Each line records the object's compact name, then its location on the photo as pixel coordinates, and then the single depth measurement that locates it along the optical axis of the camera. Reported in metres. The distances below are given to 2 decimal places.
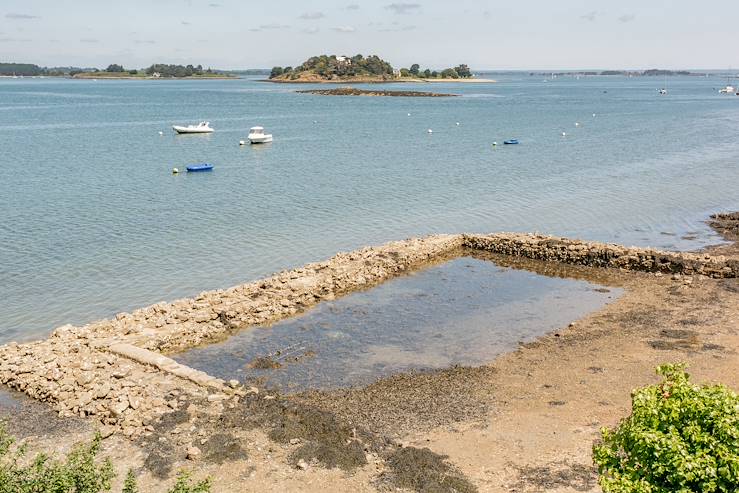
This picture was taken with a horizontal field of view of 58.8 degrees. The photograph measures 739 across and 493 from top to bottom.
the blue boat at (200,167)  58.47
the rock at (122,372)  18.86
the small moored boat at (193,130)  88.31
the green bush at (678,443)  7.94
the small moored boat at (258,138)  77.56
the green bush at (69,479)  10.23
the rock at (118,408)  17.00
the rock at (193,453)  15.32
